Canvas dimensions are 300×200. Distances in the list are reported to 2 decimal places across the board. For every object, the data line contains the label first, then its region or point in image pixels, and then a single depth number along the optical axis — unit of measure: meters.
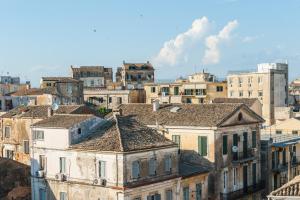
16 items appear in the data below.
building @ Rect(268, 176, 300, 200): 26.64
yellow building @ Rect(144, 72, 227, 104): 100.40
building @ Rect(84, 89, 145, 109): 103.44
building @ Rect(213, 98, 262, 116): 80.34
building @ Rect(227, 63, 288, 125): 96.94
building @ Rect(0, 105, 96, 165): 60.62
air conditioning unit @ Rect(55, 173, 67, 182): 44.84
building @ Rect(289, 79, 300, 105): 113.48
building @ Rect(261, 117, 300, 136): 72.88
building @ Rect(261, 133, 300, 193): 58.48
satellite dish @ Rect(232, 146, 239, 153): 52.69
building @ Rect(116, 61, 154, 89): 143.12
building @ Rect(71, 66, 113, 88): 143.62
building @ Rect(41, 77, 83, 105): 100.31
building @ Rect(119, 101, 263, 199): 50.53
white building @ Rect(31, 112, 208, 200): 40.97
